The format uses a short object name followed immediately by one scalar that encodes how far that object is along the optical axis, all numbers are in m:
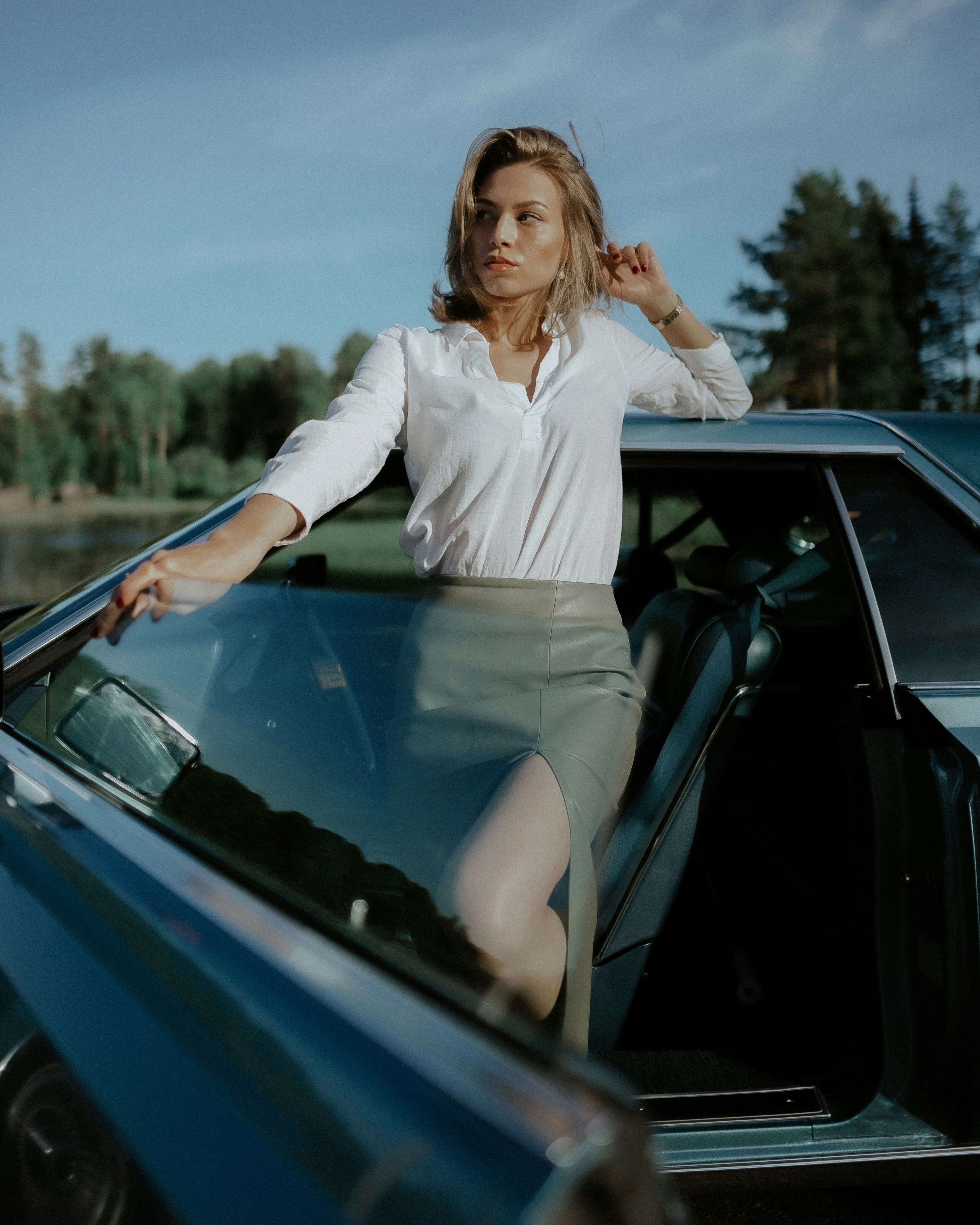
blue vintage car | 0.59
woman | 1.06
